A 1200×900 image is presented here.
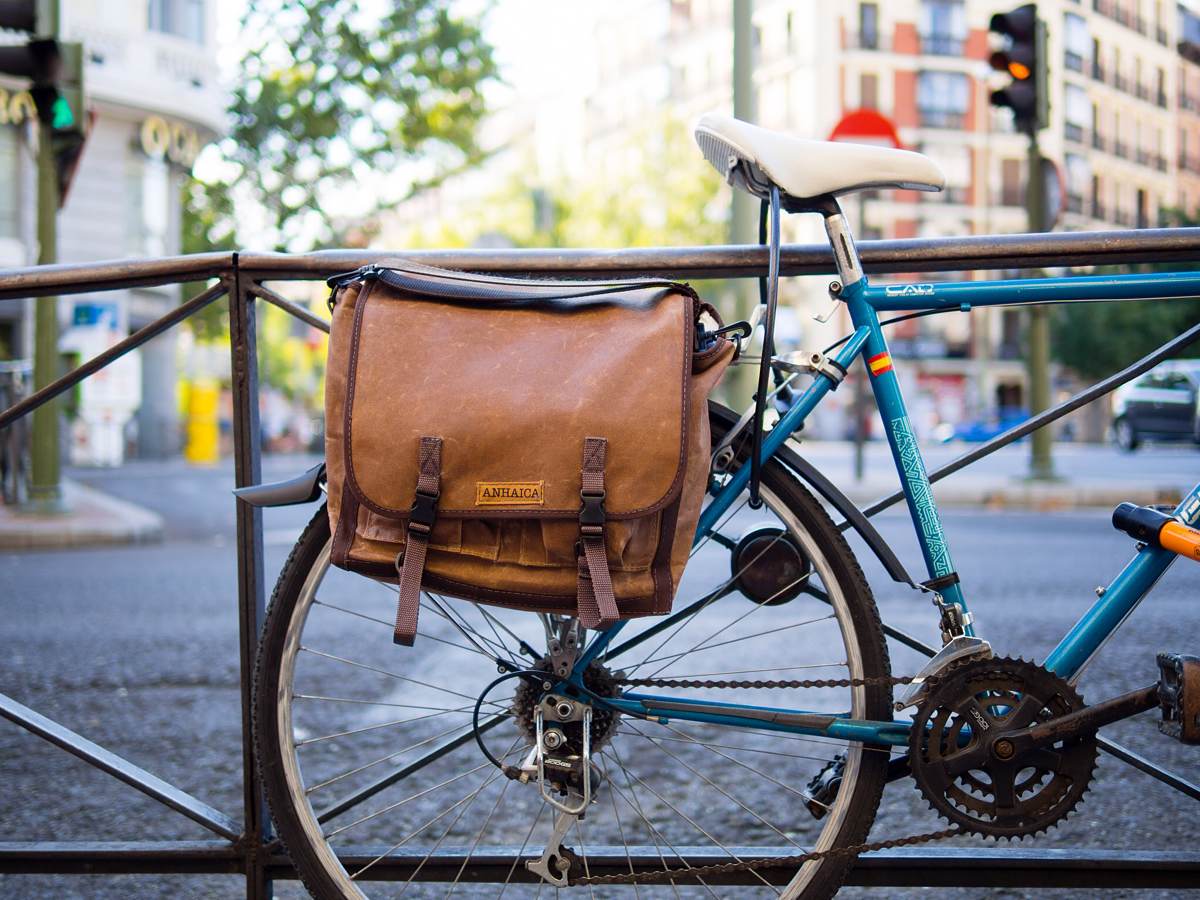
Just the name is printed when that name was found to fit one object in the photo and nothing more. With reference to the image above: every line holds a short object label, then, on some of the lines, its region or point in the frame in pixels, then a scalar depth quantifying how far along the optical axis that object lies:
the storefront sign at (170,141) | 24.52
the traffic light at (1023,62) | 9.73
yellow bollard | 27.27
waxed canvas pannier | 1.69
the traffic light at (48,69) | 7.66
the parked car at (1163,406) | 21.17
